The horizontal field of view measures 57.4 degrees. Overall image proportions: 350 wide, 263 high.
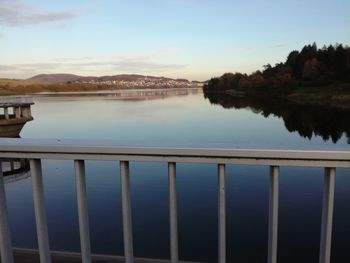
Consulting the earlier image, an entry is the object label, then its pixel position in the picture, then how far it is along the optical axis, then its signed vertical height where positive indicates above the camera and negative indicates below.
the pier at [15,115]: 25.30 -2.49
